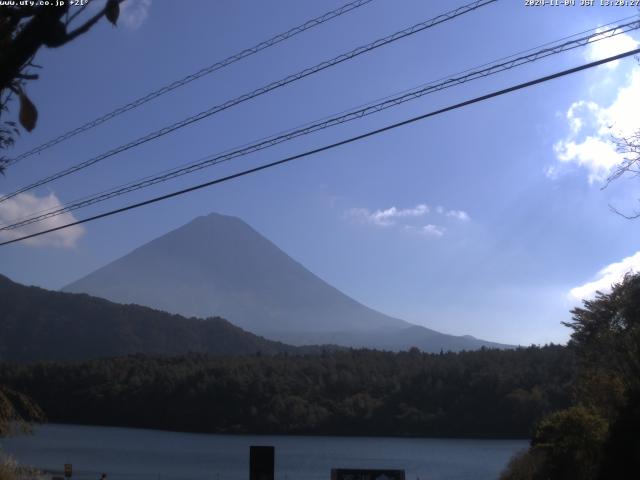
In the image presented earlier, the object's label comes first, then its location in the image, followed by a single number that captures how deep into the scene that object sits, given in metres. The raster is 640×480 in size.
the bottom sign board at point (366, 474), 13.25
